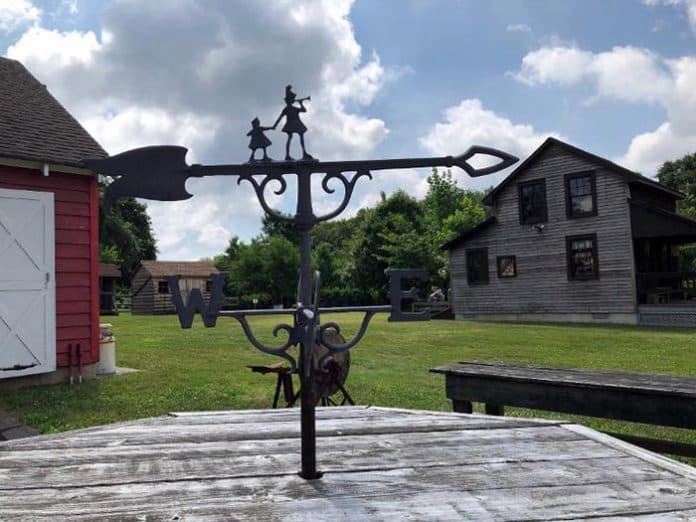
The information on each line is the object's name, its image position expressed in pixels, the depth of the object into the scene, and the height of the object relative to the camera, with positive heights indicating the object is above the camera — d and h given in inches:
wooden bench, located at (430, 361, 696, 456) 146.6 -30.5
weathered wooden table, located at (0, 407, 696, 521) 49.3 -19.1
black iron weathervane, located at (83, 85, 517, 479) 61.9 +14.1
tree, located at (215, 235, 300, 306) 1424.7 +67.2
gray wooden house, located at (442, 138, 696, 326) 768.3 +63.6
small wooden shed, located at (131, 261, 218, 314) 1470.2 +56.0
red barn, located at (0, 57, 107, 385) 309.4 +35.4
